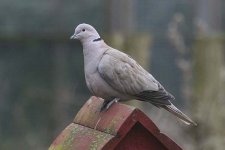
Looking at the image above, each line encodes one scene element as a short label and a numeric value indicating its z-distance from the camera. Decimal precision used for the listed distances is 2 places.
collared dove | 9.11
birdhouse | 8.16
